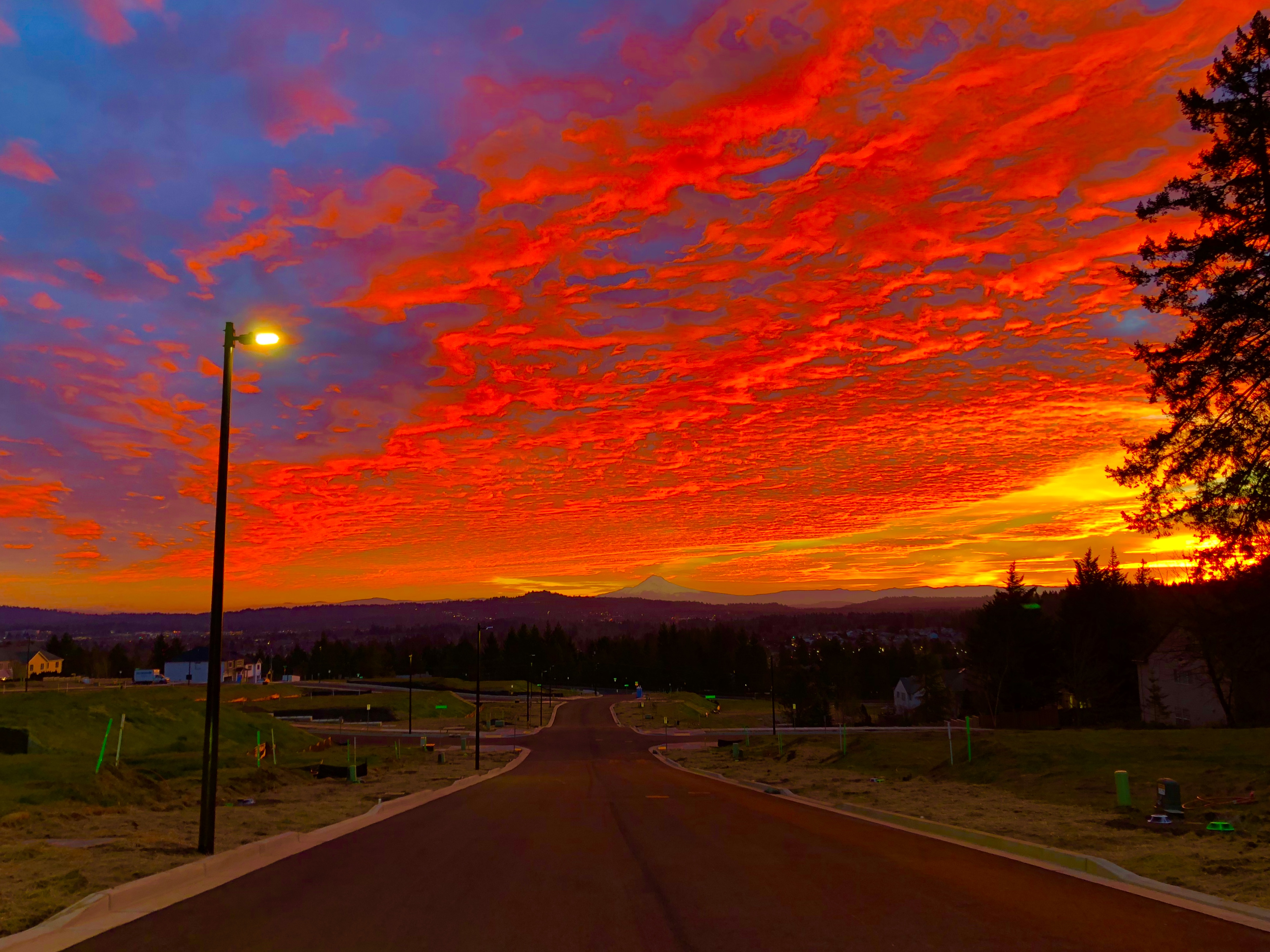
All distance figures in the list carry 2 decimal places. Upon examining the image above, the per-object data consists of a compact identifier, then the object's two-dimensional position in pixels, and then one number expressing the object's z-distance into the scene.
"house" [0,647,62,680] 169.88
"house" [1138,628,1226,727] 70.00
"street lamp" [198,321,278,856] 15.41
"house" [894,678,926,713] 147.38
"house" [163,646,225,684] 194.38
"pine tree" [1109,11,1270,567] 22.19
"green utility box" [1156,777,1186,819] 19.25
